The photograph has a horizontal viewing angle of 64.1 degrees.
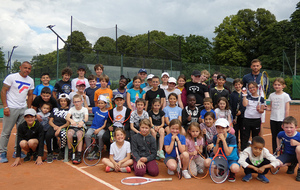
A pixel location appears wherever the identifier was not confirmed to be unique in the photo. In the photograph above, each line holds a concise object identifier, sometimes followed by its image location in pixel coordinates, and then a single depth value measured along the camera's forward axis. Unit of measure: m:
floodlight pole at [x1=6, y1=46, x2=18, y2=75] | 20.37
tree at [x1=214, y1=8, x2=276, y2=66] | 37.12
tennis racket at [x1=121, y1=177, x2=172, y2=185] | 3.68
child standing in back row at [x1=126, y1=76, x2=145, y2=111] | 5.60
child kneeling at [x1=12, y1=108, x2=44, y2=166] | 4.64
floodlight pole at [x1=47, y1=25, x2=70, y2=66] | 12.06
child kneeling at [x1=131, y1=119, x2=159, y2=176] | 4.07
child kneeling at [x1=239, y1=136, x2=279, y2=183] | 3.76
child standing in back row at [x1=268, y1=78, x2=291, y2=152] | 4.86
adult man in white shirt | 4.79
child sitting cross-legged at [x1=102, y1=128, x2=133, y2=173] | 4.19
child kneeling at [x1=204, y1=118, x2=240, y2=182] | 3.85
